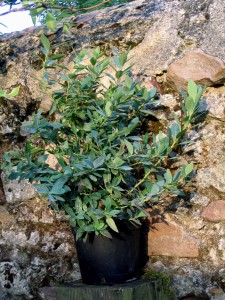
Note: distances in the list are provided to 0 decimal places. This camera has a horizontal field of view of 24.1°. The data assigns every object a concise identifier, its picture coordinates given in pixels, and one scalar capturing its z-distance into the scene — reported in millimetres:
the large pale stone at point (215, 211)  1755
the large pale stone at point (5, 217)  2066
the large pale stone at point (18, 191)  2047
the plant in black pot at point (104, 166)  1634
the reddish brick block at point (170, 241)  1787
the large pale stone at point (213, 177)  1769
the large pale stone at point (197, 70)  1793
